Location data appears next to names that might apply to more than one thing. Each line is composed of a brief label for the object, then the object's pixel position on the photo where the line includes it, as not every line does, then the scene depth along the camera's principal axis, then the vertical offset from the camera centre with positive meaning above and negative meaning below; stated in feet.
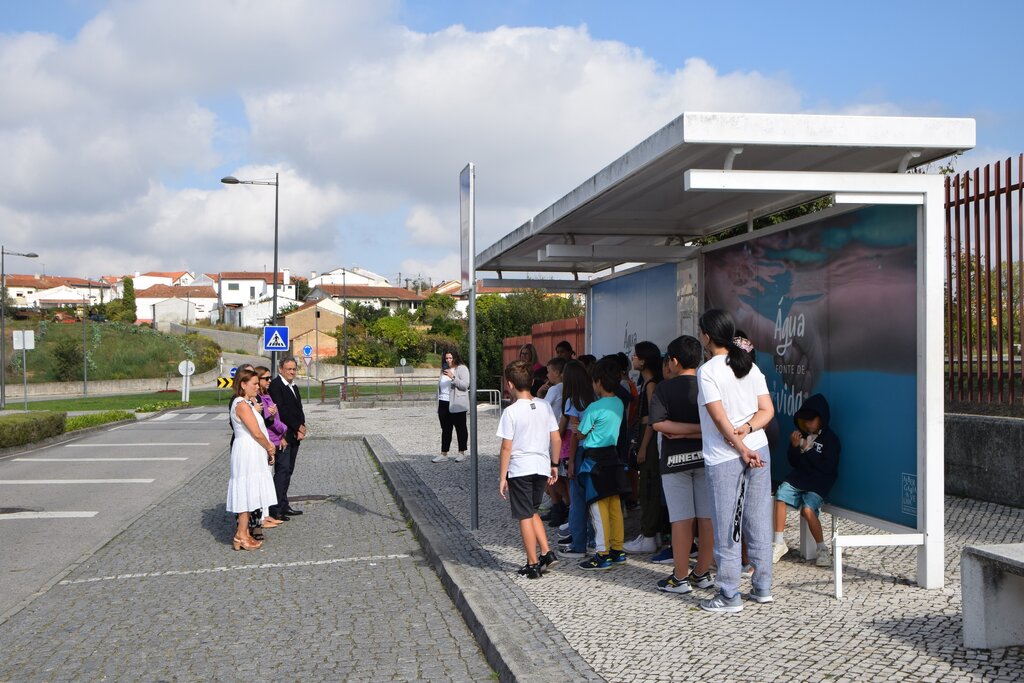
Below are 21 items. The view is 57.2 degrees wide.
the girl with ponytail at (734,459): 18.25 -1.95
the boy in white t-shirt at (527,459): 22.09 -2.38
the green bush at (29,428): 63.26 -4.90
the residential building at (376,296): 407.23 +27.47
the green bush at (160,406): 112.06 -6.04
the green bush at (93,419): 80.35 -5.64
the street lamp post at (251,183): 108.68 +20.63
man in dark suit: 32.76 -2.13
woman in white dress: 28.60 -3.19
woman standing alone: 46.57 -2.09
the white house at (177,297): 439.63 +28.90
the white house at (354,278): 490.90 +43.27
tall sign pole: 27.71 +2.73
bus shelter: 18.10 +2.09
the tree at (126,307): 351.87 +20.06
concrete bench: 15.10 -3.94
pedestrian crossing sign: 91.81 +1.95
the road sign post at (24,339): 109.81 +2.33
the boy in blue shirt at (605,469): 22.86 -2.69
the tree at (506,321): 104.01 +4.31
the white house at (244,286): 458.91 +35.86
